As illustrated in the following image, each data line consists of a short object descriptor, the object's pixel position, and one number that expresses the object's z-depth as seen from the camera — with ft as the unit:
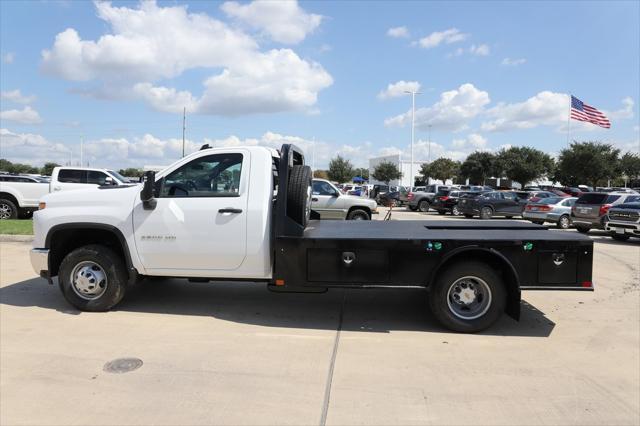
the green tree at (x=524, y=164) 212.02
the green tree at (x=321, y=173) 391.51
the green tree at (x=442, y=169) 273.95
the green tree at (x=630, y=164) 227.85
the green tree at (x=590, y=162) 168.86
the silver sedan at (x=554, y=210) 65.77
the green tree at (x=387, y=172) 302.04
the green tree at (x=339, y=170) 311.68
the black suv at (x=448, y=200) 87.30
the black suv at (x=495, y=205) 78.84
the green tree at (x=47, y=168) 309.63
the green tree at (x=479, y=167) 230.48
